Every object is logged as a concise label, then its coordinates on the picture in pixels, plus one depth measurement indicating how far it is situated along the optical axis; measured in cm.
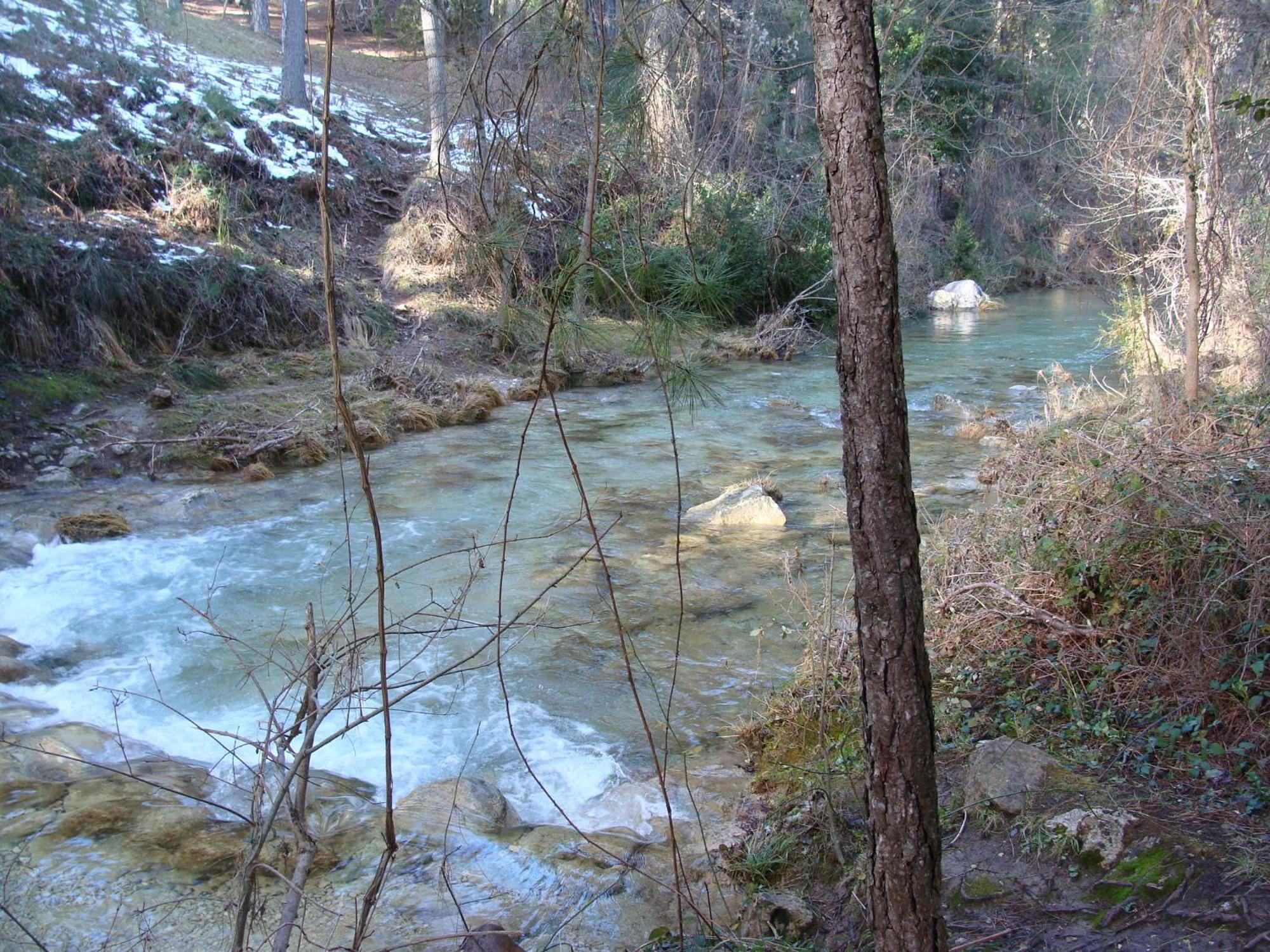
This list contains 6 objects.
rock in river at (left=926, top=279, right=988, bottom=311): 2280
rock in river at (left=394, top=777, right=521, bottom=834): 414
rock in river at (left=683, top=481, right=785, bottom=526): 807
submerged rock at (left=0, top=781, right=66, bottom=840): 398
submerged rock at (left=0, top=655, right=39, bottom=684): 558
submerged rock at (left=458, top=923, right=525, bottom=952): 293
